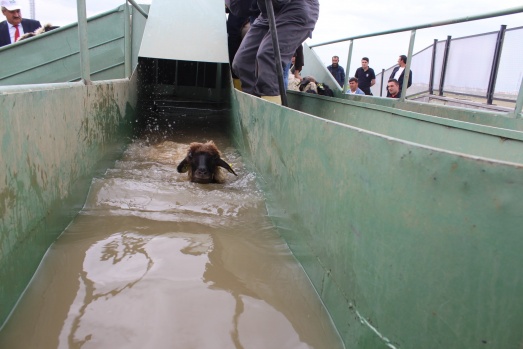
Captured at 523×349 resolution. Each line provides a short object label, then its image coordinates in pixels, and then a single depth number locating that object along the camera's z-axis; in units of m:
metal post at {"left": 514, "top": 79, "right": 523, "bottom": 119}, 2.79
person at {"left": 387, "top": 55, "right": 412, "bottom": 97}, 8.59
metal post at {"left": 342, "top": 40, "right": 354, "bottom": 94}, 5.41
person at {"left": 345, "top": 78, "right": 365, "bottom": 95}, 9.41
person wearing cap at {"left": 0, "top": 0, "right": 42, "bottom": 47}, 6.92
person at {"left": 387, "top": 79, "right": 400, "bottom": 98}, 7.50
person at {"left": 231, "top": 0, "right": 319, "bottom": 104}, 4.73
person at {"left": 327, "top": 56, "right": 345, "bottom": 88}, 10.61
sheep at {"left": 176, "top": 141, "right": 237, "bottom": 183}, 4.21
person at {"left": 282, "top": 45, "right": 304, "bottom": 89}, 6.58
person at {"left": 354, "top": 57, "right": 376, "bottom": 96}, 10.80
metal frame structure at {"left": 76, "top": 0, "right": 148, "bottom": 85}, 3.30
